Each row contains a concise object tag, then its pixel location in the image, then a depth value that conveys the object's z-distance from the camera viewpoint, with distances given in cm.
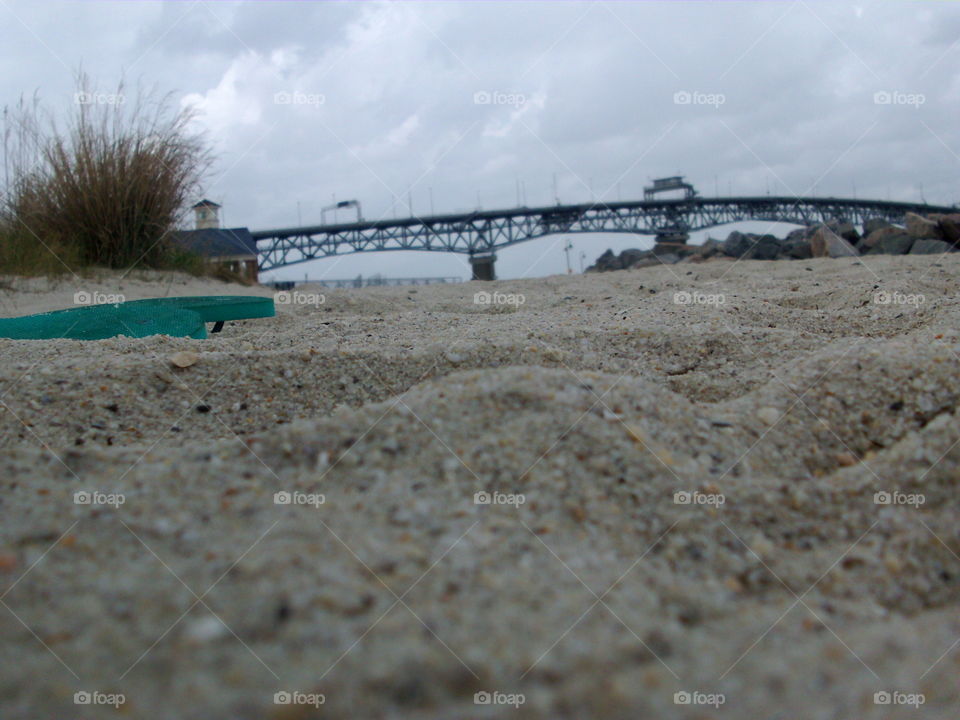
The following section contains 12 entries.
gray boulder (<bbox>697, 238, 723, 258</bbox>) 1161
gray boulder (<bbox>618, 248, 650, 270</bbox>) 1324
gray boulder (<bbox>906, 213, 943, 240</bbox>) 934
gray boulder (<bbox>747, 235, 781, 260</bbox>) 1079
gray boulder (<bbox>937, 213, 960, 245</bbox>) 927
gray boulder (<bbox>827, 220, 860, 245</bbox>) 1100
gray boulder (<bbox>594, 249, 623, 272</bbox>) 1367
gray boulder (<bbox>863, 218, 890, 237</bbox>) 1178
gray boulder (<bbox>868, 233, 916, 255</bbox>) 921
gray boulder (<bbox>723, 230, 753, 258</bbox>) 1154
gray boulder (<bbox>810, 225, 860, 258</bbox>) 949
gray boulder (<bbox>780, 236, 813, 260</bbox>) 1030
